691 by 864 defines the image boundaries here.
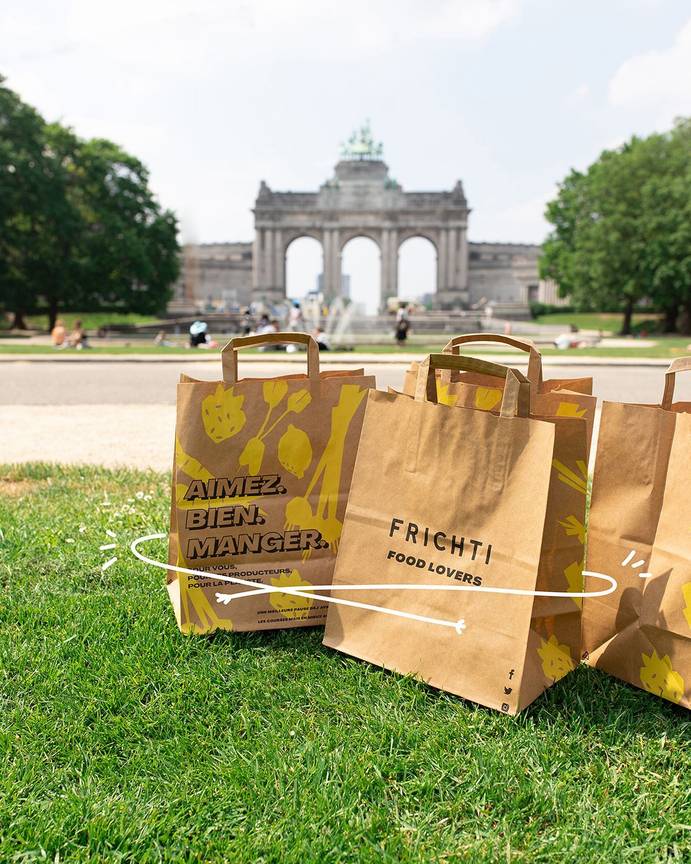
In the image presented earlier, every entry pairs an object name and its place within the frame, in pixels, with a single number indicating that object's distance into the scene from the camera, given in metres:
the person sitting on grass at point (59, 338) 23.84
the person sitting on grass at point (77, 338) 23.31
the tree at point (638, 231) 34.75
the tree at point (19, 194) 33.66
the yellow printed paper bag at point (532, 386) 2.54
